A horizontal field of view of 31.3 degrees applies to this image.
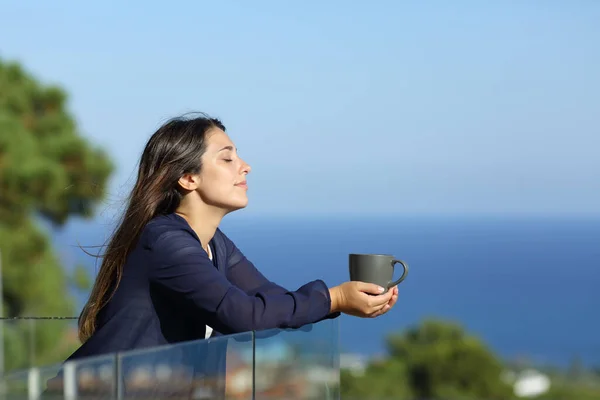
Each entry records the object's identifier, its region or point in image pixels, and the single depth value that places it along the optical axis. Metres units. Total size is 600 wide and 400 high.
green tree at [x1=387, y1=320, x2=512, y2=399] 33.66
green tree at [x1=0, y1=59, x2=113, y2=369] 16.11
